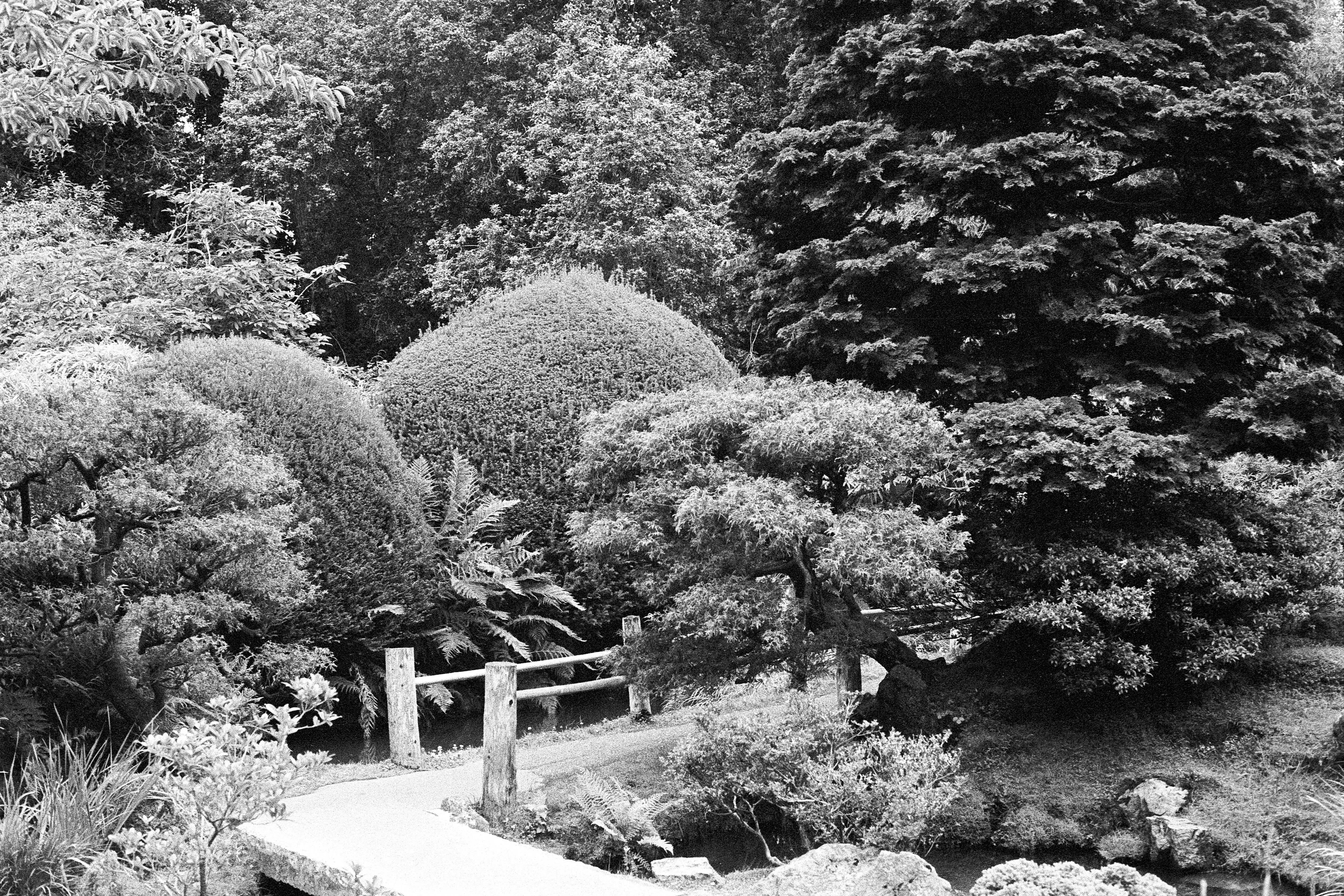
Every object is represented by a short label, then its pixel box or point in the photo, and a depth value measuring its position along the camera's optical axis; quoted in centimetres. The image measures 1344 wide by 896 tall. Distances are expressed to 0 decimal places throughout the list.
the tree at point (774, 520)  869
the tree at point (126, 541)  827
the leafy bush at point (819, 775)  780
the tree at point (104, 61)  596
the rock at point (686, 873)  783
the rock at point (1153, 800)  869
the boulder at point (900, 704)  977
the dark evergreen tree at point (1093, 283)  896
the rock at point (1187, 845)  839
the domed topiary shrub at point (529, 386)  1279
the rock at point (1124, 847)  864
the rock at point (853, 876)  637
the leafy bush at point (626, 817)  831
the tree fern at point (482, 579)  1225
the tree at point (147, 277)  1477
